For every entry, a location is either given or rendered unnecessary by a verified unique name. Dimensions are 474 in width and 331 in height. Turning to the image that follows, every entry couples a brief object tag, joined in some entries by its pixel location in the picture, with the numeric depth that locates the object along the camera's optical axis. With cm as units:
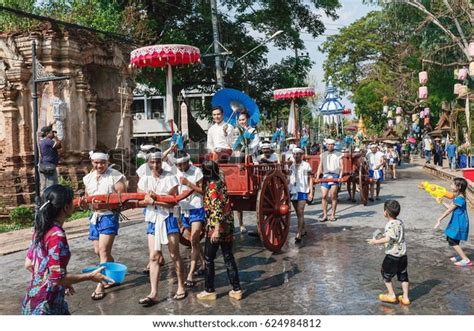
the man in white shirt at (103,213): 566
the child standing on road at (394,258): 514
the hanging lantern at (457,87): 1841
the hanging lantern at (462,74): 1833
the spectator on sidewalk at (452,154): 2102
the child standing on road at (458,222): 656
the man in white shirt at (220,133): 767
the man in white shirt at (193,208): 599
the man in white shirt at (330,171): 1005
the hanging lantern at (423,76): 2215
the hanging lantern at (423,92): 2230
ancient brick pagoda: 1220
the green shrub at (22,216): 1128
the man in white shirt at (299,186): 852
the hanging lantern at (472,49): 1477
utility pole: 1666
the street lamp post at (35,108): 912
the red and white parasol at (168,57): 735
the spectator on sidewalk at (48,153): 989
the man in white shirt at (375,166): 1370
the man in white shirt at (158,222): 525
